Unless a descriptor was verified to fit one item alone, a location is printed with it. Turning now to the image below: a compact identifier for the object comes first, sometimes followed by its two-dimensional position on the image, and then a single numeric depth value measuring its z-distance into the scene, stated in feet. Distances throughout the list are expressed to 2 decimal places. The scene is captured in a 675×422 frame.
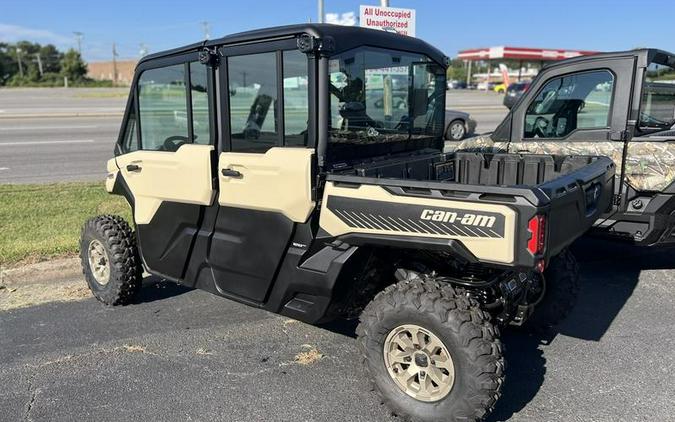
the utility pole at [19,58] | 271.78
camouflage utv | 15.87
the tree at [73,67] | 248.32
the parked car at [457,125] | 55.98
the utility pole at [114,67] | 276.90
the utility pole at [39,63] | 266.28
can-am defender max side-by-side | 9.30
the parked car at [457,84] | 250.68
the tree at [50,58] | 290.35
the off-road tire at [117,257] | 14.92
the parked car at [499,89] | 191.85
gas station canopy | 190.70
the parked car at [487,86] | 212.64
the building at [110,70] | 286.42
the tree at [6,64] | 250.59
